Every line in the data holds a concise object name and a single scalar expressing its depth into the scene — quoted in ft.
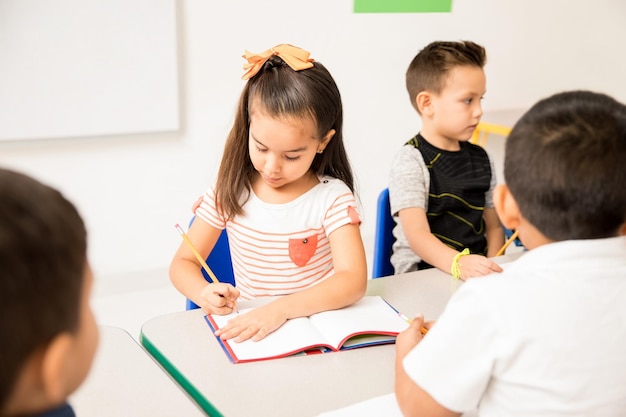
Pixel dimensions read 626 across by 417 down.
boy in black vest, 6.25
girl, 4.68
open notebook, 3.90
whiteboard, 8.16
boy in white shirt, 2.68
